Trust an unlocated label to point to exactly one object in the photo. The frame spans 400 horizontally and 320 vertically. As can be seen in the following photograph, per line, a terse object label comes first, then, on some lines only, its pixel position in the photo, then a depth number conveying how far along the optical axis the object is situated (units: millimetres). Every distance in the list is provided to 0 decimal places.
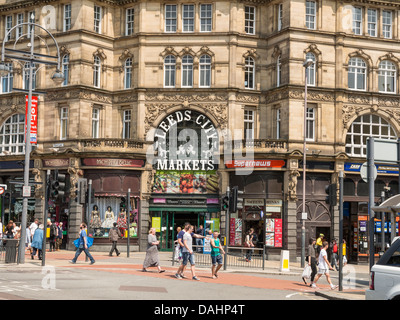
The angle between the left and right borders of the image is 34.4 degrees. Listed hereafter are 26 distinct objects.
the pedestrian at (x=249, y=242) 30812
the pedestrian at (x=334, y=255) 33250
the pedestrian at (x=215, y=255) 23891
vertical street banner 40562
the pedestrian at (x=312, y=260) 22864
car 11867
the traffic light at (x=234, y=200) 27844
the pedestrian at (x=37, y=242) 30269
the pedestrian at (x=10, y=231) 35647
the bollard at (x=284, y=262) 28484
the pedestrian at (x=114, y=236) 35156
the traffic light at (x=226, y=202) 28391
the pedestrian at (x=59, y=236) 39344
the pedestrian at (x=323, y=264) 22344
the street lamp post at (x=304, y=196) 34219
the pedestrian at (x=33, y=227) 36156
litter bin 26500
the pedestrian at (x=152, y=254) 24953
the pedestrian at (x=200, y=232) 39031
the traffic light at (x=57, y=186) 26058
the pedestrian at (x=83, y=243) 28188
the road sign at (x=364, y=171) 17875
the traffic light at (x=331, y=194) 21631
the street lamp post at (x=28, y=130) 26906
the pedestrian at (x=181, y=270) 23208
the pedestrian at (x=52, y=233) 36078
